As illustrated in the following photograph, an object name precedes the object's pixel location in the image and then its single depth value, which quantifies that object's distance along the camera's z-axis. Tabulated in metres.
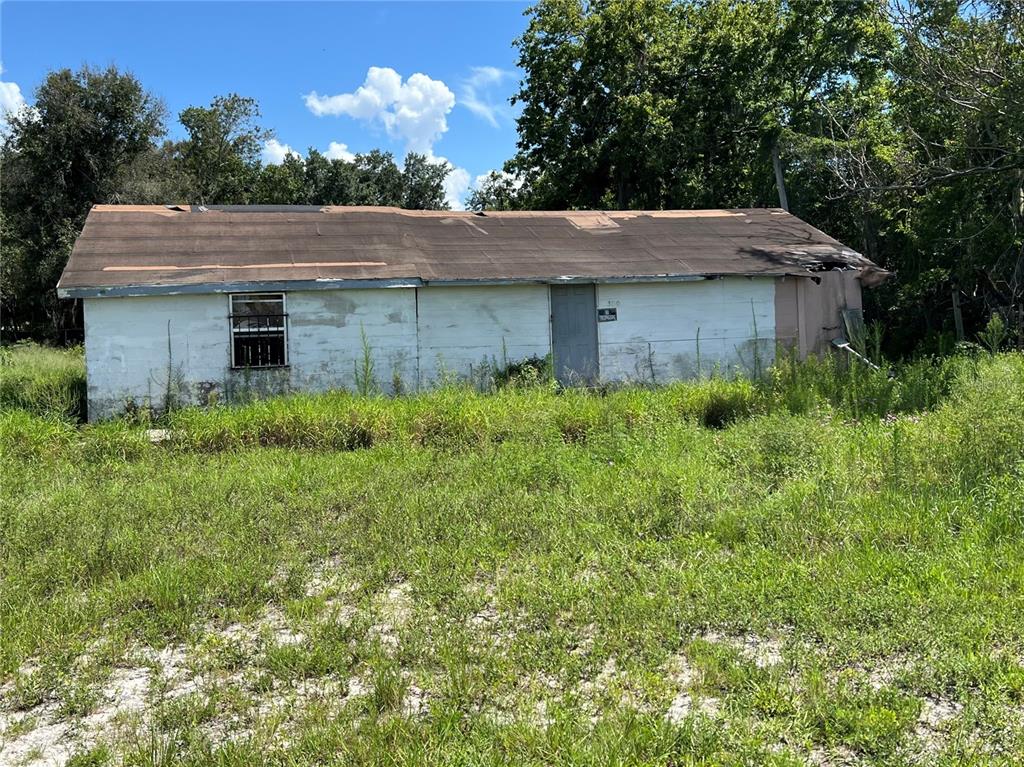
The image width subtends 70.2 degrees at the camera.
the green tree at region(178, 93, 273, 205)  35.31
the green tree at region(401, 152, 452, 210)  47.34
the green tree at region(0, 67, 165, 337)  25.45
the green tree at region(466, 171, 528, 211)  34.06
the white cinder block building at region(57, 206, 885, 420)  12.49
